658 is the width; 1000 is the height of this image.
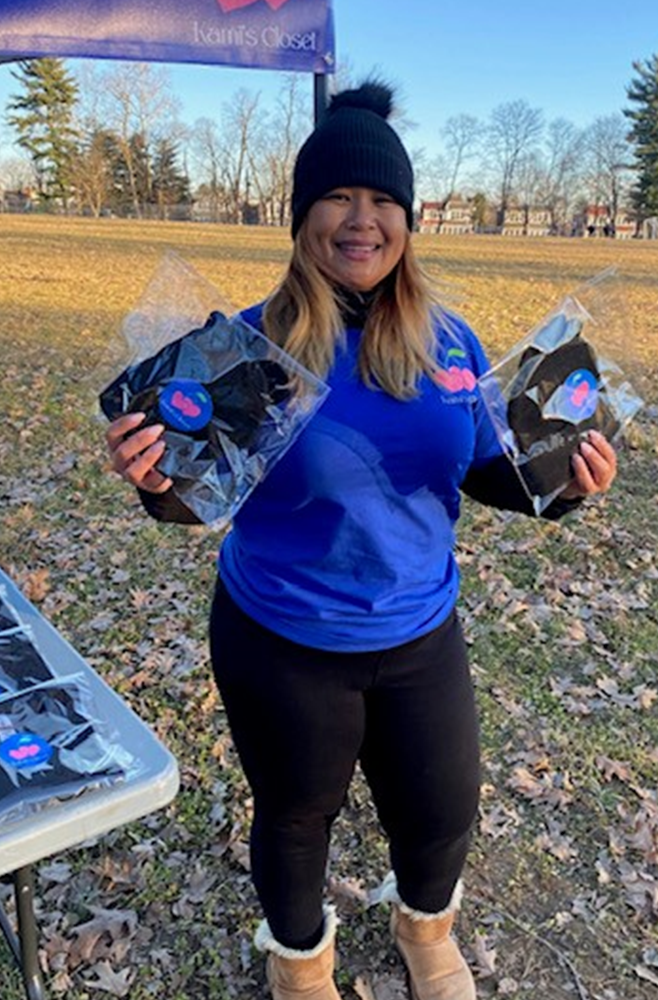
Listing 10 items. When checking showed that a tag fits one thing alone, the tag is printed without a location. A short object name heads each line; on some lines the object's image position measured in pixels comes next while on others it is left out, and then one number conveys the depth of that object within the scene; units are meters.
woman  1.69
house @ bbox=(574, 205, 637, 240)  63.55
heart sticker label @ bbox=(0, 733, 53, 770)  1.54
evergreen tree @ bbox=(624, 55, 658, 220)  58.16
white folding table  1.45
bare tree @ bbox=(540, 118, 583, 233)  76.12
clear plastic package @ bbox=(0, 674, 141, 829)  1.49
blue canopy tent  2.47
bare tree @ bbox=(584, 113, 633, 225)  71.19
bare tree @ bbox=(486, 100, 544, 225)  74.69
